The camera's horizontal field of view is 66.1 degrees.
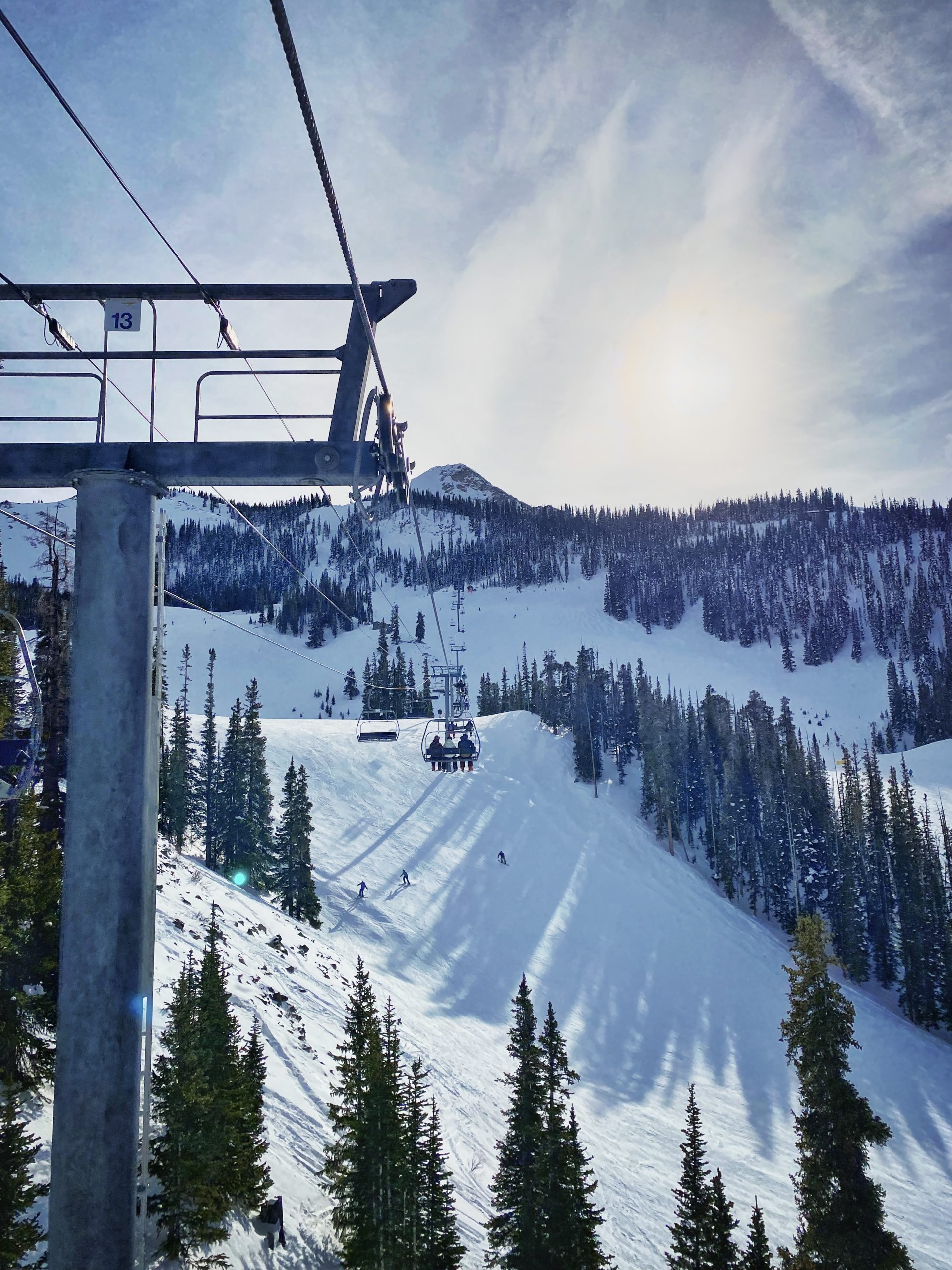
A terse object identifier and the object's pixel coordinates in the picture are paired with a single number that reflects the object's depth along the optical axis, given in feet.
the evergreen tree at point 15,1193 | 35.60
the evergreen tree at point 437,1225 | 53.57
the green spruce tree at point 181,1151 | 46.19
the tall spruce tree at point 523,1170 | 53.47
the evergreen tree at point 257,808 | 151.43
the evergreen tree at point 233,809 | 153.89
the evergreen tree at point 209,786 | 159.84
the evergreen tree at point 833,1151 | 54.60
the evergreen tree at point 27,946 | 47.06
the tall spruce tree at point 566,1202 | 52.90
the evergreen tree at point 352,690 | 410.93
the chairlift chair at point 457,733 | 83.15
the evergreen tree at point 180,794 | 154.30
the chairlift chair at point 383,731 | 129.80
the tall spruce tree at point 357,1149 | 53.88
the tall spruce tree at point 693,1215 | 53.67
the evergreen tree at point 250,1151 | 51.47
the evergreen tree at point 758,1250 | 48.37
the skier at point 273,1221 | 55.98
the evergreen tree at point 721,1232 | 52.19
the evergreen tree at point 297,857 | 140.97
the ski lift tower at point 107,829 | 13.25
